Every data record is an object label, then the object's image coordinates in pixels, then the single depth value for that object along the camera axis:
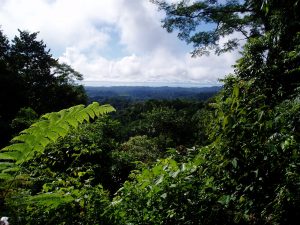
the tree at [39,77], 33.36
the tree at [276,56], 6.09
